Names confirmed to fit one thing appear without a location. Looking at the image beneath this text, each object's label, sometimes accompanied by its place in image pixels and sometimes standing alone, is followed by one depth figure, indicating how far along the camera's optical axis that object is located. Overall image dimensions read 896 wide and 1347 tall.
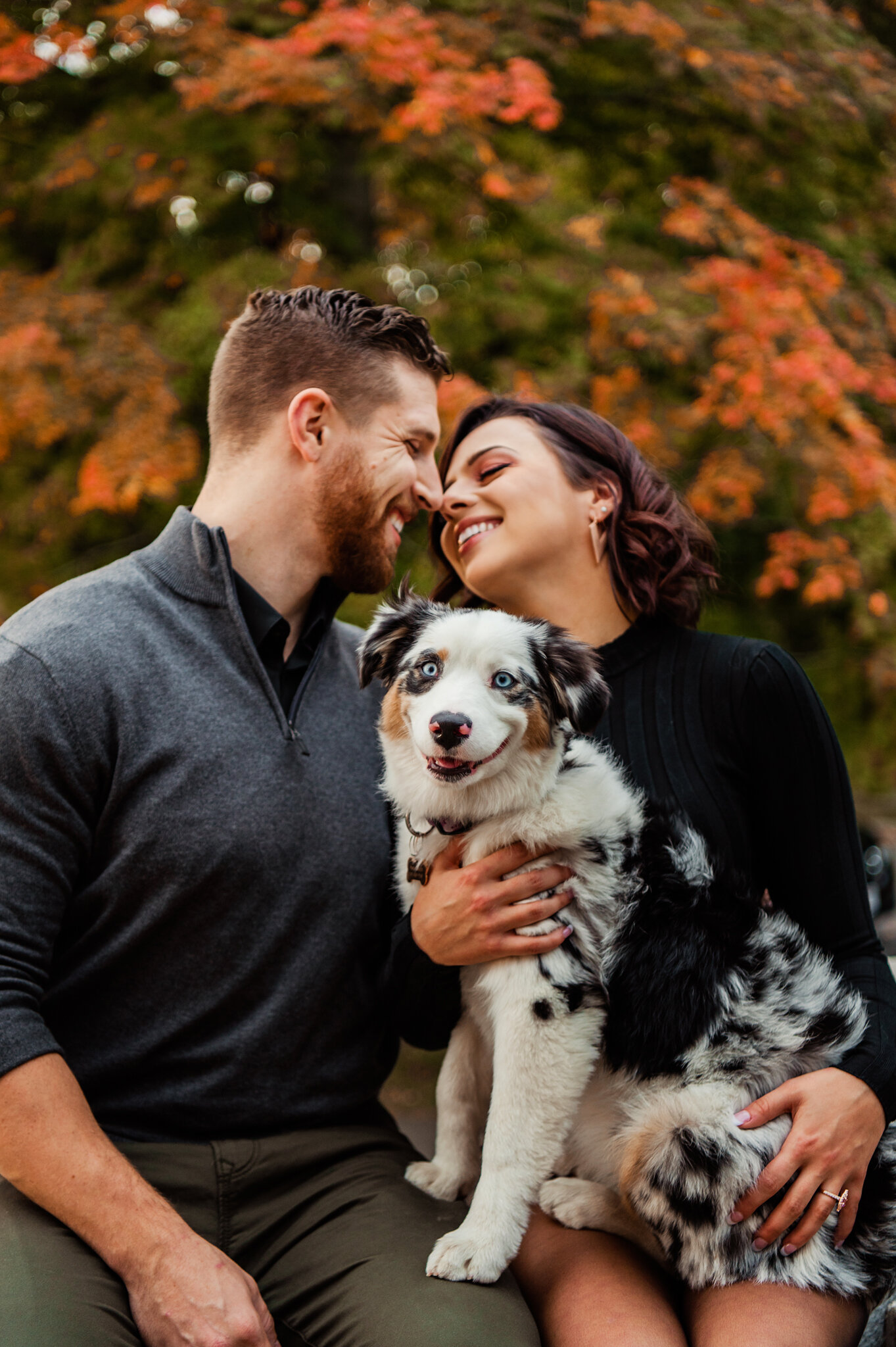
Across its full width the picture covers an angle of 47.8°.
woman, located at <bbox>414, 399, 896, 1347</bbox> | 2.18
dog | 2.21
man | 2.15
